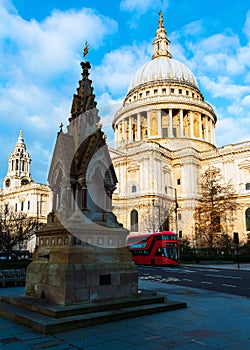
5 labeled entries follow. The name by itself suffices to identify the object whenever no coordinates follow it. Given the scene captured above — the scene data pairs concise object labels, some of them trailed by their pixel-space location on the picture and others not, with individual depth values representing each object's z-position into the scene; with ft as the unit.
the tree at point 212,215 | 181.57
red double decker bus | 121.49
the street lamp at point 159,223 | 179.09
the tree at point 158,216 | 182.50
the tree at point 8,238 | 121.64
